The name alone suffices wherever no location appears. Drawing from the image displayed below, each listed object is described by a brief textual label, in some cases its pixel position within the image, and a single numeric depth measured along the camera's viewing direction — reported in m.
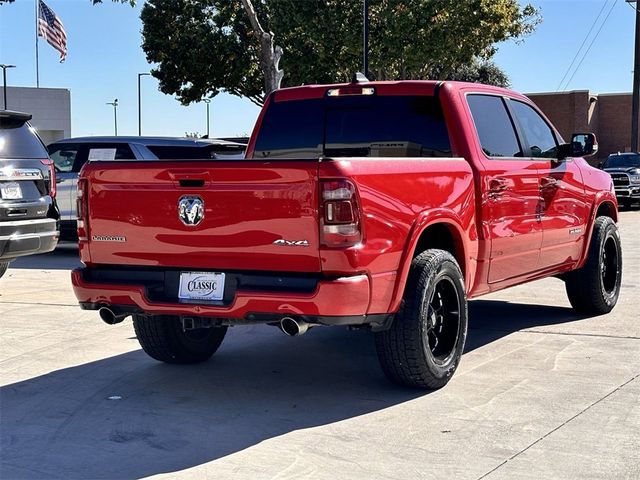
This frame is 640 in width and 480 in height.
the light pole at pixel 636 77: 36.19
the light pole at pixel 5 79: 56.09
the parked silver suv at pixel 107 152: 14.02
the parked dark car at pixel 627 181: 28.53
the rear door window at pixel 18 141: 9.46
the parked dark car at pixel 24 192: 9.23
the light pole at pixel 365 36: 23.30
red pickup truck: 5.50
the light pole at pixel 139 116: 68.25
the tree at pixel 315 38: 31.50
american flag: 36.19
